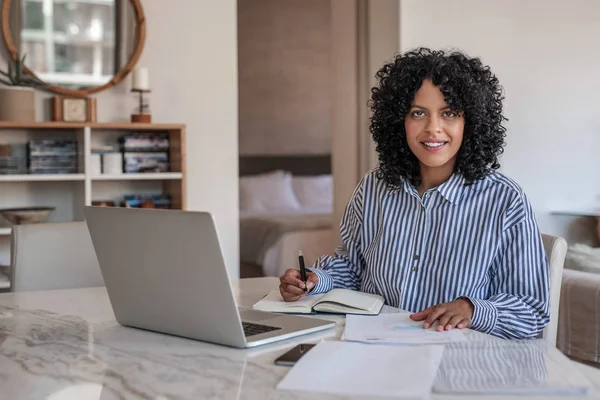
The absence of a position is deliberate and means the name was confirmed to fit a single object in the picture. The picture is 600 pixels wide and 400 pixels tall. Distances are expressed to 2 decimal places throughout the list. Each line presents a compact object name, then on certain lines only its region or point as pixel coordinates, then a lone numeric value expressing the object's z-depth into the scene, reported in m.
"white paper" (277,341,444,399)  0.99
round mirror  3.54
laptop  1.21
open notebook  1.50
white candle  3.55
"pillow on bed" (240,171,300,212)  6.61
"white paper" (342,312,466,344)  1.25
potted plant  3.42
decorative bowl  3.40
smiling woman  1.58
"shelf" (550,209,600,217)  4.24
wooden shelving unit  3.44
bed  5.41
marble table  1.03
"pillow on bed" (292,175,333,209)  6.91
